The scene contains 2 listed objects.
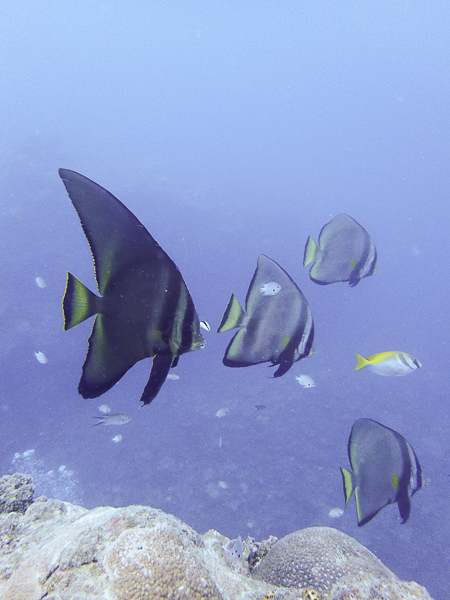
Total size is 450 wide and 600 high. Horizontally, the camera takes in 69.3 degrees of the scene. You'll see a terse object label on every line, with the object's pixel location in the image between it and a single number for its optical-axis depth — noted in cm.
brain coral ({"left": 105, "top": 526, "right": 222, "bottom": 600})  147
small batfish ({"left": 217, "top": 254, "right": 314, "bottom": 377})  187
